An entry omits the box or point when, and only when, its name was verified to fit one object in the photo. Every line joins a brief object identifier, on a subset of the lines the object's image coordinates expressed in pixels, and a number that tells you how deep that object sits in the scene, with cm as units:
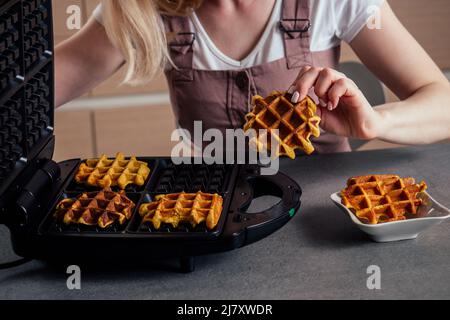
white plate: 113
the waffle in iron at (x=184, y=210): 108
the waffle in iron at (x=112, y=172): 128
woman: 163
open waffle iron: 106
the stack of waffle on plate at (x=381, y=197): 118
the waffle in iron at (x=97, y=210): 110
